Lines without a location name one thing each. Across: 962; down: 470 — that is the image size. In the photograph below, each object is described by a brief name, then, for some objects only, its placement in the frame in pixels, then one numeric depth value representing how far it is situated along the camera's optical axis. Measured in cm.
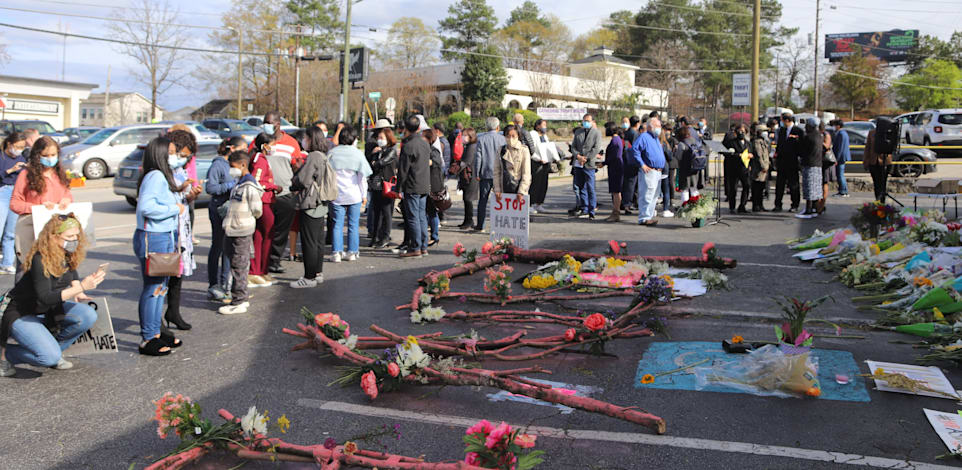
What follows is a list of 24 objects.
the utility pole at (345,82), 3189
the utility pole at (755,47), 2311
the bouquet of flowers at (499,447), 363
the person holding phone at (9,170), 970
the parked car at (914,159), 2375
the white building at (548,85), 5709
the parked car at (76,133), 3723
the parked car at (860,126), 2780
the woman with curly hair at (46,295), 566
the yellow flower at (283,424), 420
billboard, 8094
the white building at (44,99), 5625
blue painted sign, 520
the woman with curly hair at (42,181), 775
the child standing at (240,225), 768
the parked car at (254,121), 3734
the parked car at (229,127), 2942
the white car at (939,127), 2986
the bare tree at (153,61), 5041
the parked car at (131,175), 1695
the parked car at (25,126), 3170
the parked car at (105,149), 2483
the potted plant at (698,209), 1364
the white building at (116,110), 8794
